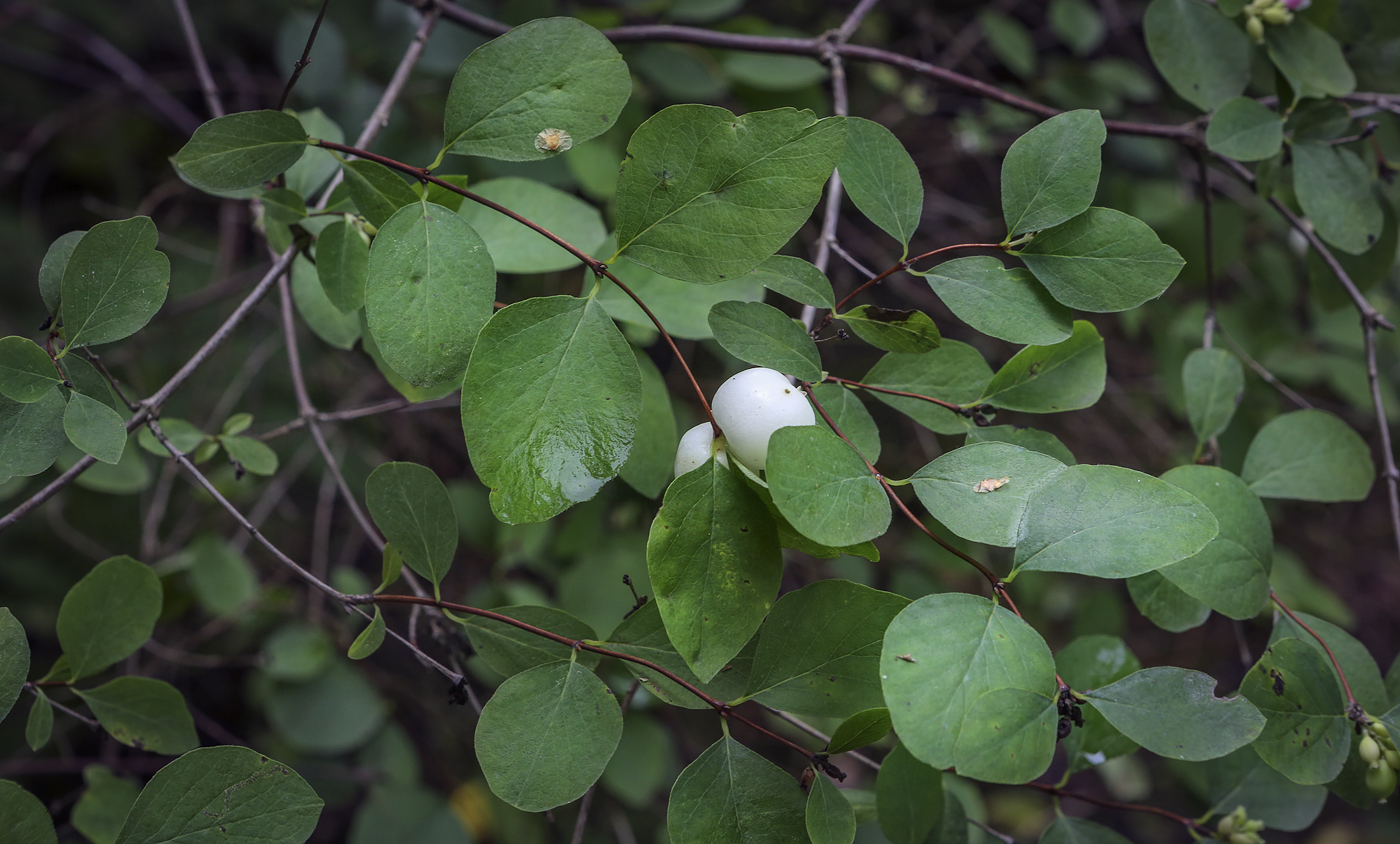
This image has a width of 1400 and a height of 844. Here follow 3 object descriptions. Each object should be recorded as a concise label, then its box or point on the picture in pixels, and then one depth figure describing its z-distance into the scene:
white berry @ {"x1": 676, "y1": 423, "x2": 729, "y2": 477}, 0.32
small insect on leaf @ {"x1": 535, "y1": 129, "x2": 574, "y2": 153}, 0.33
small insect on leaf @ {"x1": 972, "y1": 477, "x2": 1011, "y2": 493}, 0.32
